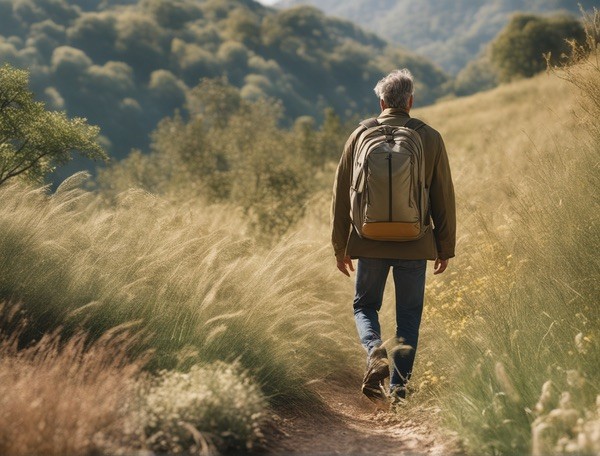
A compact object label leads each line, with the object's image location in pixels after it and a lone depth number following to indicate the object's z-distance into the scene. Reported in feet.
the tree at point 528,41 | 157.38
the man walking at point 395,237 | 15.75
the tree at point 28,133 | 21.39
